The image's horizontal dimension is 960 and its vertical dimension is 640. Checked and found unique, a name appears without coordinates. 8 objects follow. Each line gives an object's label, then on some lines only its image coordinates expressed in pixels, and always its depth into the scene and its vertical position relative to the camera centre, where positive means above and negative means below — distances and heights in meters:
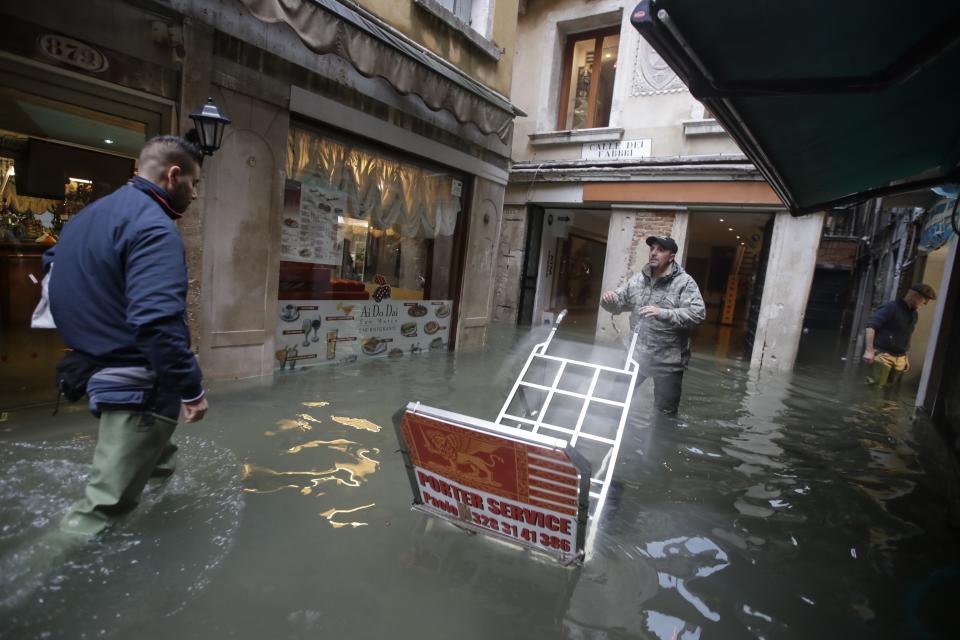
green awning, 2.22 +1.30
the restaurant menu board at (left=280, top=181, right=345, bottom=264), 5.95 +0.31
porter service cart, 2.06 -0.92
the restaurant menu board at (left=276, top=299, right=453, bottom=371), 6.06 -0.99
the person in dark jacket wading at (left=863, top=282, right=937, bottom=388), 7.17 -0.19
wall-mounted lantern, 4.29 +1.00
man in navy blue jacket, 2.05 -0.38
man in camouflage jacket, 4.70 -0.19
